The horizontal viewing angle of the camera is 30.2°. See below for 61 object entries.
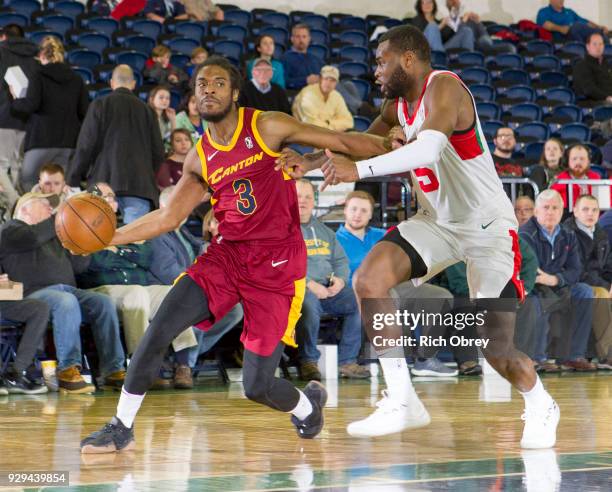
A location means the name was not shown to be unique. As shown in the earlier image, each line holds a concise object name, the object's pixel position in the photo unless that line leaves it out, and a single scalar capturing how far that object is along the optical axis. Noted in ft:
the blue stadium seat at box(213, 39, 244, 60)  46.57
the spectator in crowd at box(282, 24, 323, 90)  45.52
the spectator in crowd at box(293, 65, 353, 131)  39.99
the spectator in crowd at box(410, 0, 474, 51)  54.85
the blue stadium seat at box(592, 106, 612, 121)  52.75
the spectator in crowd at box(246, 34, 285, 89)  42.86
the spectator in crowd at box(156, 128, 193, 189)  32.83
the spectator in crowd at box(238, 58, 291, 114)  37.70
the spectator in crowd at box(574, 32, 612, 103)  54.70
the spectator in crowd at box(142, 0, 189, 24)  49.55
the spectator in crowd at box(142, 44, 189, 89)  40.63
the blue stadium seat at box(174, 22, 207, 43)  48.67
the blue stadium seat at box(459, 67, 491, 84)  53.26
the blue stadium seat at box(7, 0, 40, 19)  46.42
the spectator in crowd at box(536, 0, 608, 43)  61.93
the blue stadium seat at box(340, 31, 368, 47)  54.85
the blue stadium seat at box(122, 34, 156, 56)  45.50
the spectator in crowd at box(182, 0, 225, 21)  51.72
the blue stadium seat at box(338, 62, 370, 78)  49.88
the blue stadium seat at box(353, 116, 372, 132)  42.78
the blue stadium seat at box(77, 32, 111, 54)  44.73
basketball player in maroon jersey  16.28
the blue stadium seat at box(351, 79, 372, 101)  48.16
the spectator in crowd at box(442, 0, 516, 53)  57.06
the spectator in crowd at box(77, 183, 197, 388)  26.96
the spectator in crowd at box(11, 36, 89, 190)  31.76
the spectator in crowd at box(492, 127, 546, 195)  37.96
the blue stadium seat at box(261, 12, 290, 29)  53.57
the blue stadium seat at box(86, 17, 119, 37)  46.93
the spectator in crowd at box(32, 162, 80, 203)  28.30
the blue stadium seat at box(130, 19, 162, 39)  47.93
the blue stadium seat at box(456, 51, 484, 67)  55.26
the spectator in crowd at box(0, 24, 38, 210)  32.09
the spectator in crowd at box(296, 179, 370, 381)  28.94
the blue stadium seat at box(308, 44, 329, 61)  50.78
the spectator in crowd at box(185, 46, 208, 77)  41.88
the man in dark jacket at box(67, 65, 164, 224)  30.76
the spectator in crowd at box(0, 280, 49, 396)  25.45
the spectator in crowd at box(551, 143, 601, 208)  38.19
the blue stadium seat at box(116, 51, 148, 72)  43.37
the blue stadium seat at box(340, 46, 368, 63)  52.24
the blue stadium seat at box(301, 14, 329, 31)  55.47
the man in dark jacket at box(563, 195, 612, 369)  33.76
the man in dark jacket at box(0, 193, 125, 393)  25.72
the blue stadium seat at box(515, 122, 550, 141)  49.08
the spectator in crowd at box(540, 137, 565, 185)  39.52
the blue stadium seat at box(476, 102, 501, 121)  49.52
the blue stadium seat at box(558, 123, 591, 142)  49.37
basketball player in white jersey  16.47
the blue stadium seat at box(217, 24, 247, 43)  49.78
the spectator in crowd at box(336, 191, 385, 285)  30.76
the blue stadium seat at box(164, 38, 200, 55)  46.11
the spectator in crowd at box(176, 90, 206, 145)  35.94
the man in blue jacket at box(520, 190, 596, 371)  32.58
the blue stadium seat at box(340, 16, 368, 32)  57.31
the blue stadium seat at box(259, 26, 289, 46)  50.67
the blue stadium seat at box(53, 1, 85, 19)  47.67
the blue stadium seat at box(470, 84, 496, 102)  51.73
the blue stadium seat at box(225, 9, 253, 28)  52.87
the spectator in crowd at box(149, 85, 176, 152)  34.37
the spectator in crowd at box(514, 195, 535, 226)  34.35
